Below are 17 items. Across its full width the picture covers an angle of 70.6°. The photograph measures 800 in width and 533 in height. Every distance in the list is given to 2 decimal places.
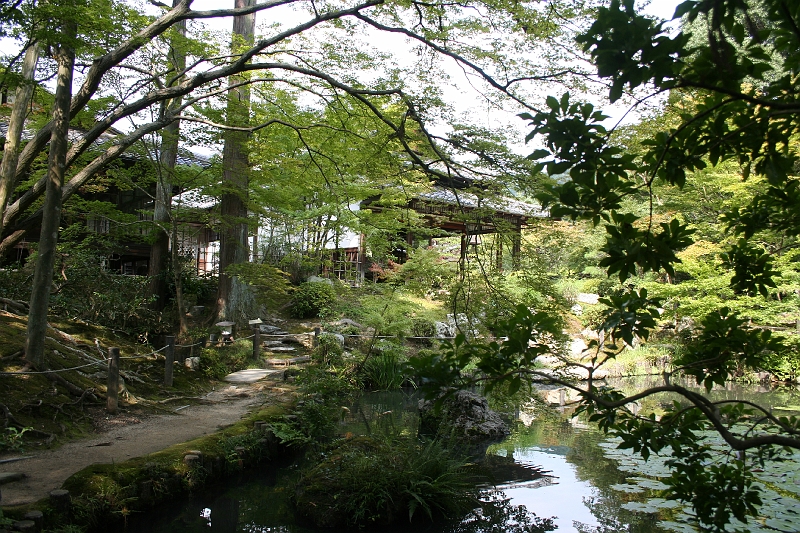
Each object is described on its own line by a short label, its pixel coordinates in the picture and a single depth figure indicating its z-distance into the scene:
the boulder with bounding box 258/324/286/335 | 13.28
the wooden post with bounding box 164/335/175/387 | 8.58
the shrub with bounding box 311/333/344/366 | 10.16
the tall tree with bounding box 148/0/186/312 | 10.21
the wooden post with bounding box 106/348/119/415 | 6.77
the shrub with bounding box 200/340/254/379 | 9.95
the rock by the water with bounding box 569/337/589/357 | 15.59
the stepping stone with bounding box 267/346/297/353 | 12.27
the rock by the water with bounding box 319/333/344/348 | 10.91
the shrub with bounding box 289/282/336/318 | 14.48
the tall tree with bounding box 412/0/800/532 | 1.68
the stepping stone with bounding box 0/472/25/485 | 4.34
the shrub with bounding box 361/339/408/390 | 11.59
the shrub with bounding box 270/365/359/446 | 6.81
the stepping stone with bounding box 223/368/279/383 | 9.89
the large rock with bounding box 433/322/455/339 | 14.73
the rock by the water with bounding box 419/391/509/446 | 8.13
